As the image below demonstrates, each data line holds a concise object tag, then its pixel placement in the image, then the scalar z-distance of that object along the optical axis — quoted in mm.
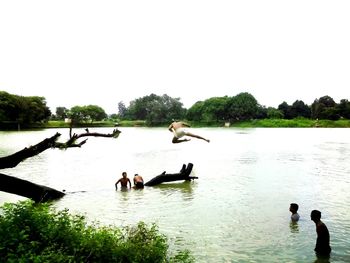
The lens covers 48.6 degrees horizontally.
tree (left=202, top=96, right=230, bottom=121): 180750
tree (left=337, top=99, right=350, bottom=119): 156125
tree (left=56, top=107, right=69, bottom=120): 194412
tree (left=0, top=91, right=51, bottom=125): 124938
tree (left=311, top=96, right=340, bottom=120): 161250
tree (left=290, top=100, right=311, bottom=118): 176750
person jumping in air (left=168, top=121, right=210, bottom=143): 16078
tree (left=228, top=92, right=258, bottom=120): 170625
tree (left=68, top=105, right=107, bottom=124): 189450
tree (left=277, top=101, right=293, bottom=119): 180125
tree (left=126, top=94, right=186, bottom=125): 187375
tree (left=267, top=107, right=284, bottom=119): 176750
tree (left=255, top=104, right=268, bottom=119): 180500
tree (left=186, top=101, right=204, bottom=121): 193250
